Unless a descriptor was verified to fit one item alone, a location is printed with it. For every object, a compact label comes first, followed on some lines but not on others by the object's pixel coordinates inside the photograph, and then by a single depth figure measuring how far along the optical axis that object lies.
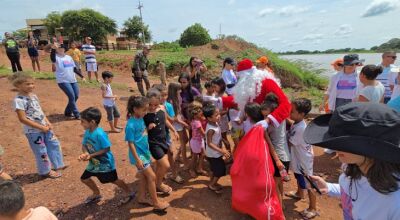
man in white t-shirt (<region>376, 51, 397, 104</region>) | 5.68
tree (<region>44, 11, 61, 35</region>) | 55.32
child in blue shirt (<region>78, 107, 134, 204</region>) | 3.59
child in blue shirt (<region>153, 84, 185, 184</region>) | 4.43
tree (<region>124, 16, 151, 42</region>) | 55.31
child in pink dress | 4.38
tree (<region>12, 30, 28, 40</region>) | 62.59
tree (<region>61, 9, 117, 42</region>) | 45.53
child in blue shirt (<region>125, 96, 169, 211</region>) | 3.51
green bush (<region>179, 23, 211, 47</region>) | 44.38
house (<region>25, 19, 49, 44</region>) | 56.31
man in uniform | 9.64
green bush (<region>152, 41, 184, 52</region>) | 39.34
